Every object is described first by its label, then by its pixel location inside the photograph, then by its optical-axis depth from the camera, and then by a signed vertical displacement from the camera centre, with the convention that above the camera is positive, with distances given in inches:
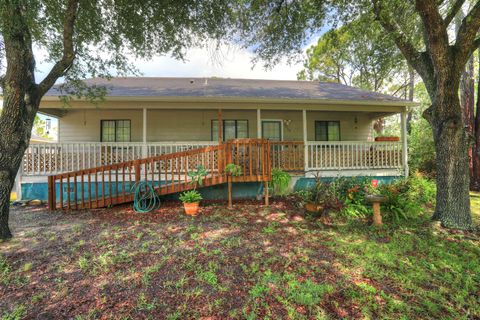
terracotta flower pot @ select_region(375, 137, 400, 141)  340.7 +31.6
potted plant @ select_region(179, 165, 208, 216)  224.1 -41.1
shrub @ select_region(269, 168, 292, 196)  263.3 -22.4
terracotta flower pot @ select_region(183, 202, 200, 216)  223.9 -47.2
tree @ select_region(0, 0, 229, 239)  163.3 +122.4
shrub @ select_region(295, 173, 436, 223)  213.6 -40.0
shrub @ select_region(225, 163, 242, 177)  243.3 -10.3
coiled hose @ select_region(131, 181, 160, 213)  243.9 -38.6
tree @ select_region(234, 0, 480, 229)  179.2 +64.8
